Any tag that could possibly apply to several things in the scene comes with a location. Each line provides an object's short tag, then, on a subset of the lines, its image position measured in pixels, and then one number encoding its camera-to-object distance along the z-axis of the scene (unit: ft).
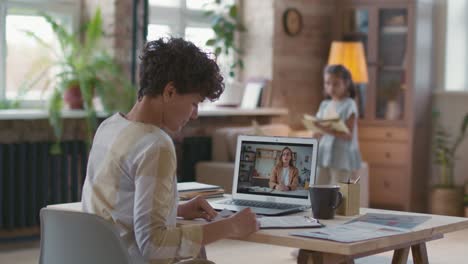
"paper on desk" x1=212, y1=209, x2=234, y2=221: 8.83
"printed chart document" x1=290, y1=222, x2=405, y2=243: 7.70
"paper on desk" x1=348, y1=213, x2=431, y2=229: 8.49
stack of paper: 10.46
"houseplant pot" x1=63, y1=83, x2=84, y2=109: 19.22
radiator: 18.51
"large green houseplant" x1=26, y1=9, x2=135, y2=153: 18.80
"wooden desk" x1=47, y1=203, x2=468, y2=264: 7.47
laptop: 9.73
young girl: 18.42
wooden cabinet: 23.62
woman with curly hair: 7.14
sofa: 20.44
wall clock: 23.97
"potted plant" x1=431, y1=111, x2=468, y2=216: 23.03
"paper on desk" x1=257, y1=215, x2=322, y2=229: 8.35
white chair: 6.79
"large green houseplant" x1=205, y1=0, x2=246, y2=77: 23.35
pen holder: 9.18
